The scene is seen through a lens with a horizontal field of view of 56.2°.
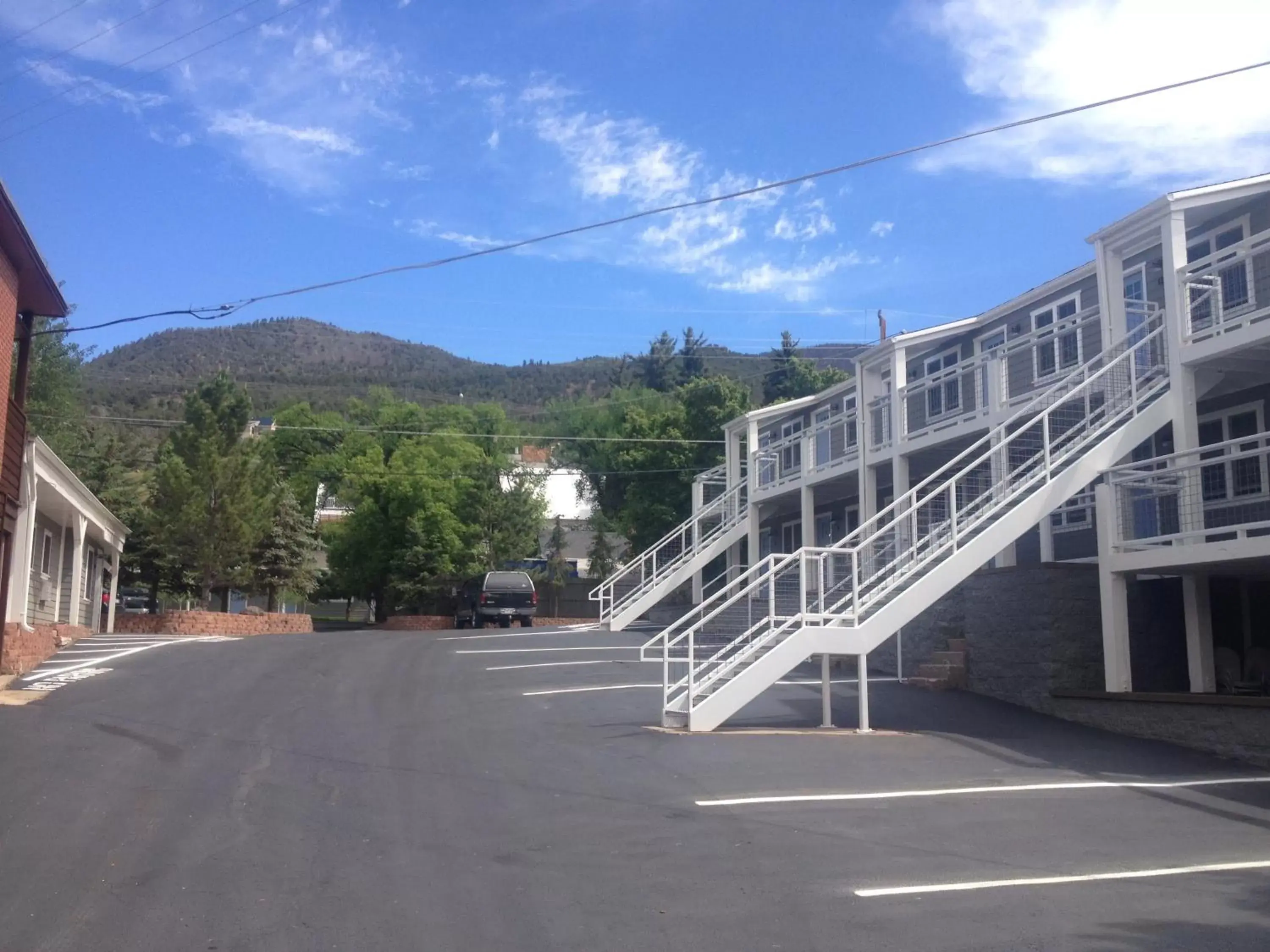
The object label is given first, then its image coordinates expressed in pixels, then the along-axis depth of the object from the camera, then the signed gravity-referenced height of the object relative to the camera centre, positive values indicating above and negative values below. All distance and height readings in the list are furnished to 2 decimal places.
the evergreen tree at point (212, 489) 32.22 +3.66
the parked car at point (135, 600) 50.31 +0.99
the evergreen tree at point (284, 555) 39.25 +2.29
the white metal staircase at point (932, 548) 14.84 +1.12
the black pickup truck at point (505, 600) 35.34 +0.76
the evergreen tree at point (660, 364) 89.75 +19.93
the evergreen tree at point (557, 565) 45.31 +2.55
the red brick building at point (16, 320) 17.27 +4.62
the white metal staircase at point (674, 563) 30.73 +1.73
